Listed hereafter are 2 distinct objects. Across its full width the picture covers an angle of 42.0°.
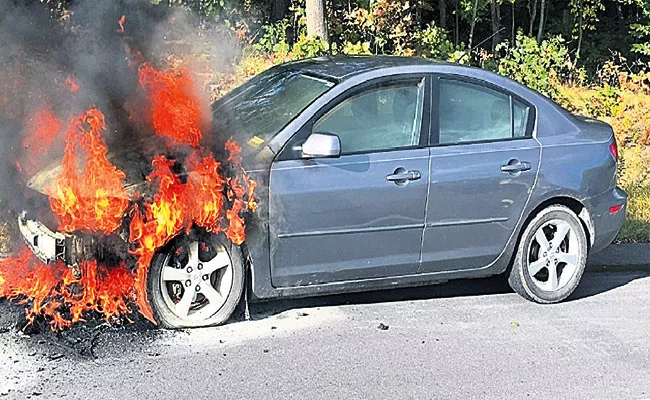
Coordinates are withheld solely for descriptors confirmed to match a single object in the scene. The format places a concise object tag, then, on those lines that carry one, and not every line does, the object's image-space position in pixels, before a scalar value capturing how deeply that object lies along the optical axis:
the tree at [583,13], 17.95
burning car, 5.45
